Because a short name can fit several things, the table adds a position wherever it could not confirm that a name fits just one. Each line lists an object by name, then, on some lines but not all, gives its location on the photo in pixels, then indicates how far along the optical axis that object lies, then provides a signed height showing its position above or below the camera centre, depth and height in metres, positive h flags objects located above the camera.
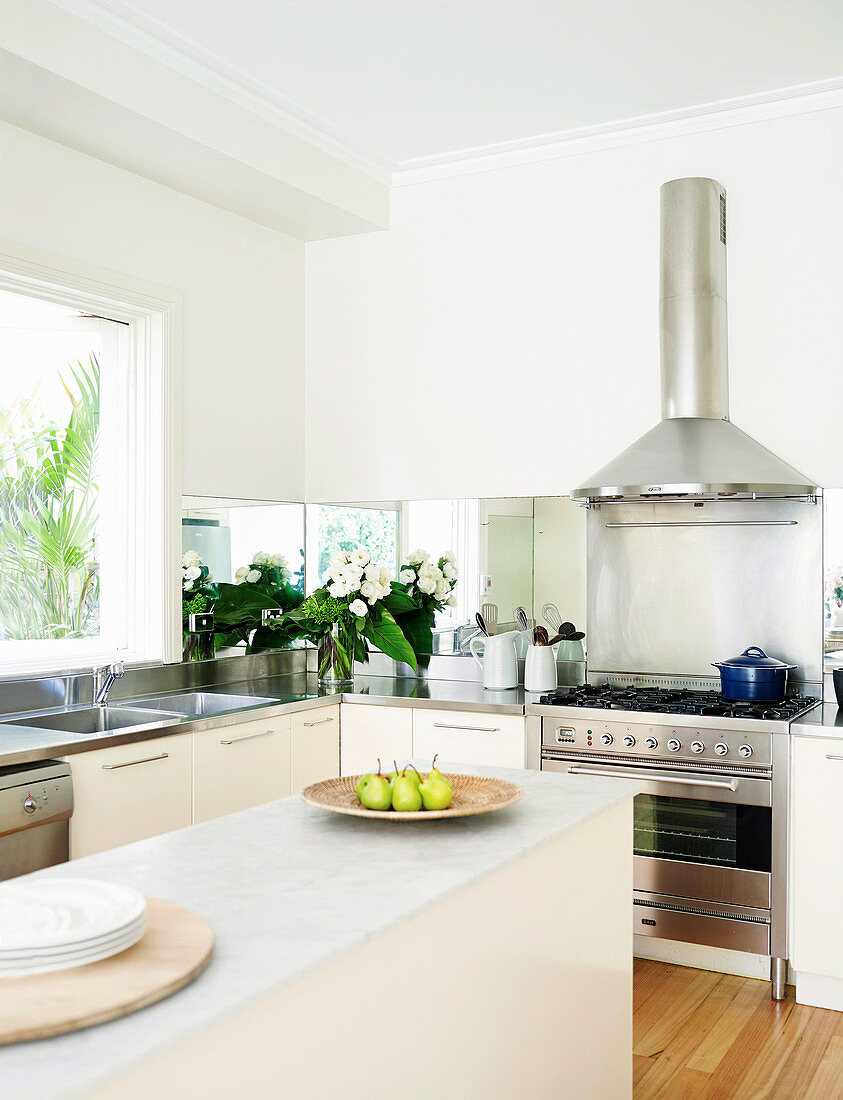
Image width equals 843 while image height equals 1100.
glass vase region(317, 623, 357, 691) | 4.07 -0.31
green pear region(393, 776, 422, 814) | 1.77 -0.39
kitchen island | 1.10 -0.51
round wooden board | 1.03 -0.44
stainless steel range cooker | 3.10 -0.72
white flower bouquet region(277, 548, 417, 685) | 3.98 -0.17
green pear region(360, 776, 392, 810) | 1.78 -0.39
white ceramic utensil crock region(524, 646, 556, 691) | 3.81 -0.36
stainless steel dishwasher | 2.46 -0.60
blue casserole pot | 3.34 -0.35
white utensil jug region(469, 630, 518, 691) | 3.83 -0.34
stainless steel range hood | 3.47 +0.78
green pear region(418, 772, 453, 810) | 1.77 -0.38
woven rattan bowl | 1.75 -0.41
